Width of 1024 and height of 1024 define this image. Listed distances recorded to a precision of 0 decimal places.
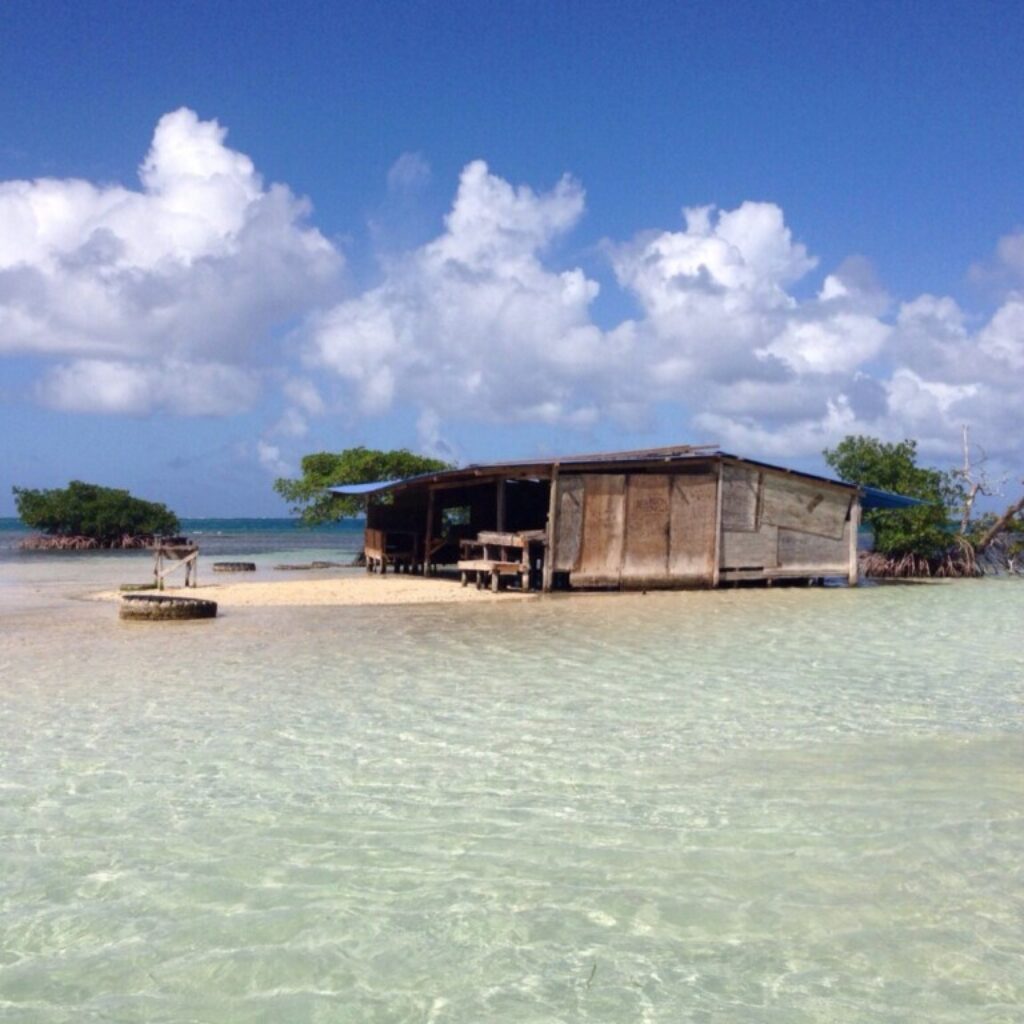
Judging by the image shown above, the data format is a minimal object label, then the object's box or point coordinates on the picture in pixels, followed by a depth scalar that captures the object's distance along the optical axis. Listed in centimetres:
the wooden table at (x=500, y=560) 1984
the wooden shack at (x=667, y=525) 1962
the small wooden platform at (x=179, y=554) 2020
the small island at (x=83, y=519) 4519
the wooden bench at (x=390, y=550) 2548
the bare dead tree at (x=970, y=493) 2636
